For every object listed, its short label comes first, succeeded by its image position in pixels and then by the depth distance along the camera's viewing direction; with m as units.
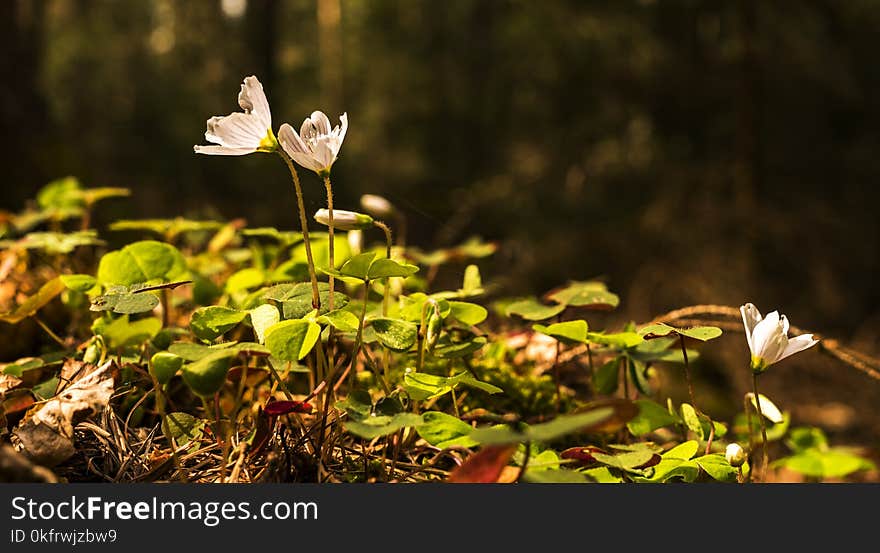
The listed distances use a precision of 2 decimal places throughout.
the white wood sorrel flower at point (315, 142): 0.47
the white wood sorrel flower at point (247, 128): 0.47
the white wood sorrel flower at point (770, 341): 0.47
